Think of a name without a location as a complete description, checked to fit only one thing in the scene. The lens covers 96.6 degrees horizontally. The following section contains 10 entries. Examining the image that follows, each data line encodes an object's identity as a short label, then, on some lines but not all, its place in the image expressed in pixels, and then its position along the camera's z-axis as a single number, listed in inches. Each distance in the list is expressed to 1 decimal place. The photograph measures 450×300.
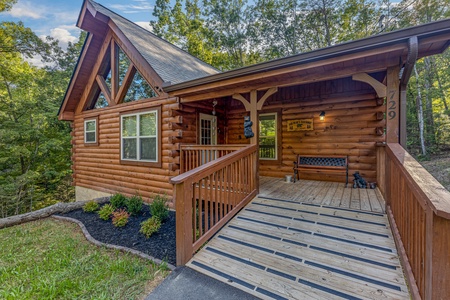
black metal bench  206.5
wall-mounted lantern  220.5
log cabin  89.3
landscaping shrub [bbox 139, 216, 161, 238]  157.2
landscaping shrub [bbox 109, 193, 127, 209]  224.5
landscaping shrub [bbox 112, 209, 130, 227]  177.9
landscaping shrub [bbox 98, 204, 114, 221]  196.6
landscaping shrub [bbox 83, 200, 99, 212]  224.1
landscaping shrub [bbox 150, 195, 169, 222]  179.6
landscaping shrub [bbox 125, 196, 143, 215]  205.3
